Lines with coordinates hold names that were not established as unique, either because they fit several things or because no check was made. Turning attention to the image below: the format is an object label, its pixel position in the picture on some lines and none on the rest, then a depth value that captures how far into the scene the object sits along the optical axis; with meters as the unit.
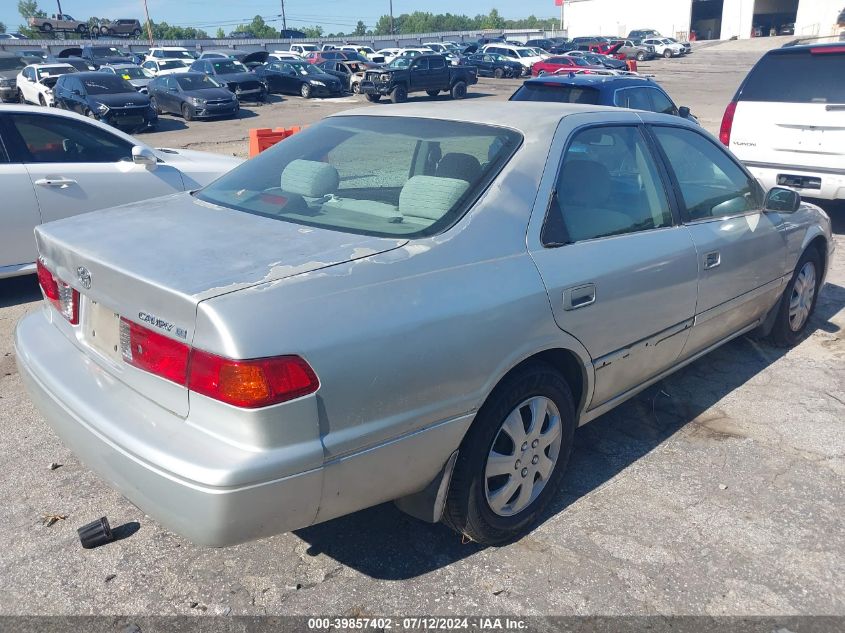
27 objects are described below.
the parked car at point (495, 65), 40.72
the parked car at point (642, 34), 64.44
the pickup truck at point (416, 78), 27.91
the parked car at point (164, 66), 31.23
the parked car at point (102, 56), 38.85
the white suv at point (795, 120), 7.51
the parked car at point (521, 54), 40.75
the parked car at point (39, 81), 23.45
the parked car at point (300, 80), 30.58
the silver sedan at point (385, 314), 2.23
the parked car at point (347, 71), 31.92
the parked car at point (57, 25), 58.97
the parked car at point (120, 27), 59.88
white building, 67.56
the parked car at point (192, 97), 22.41
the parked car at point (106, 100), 18.98
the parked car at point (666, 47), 56.50
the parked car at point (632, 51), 54.12
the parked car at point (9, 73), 26.01
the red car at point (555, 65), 34.97
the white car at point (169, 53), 38.12
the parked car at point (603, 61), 36.41
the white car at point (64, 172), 5.82
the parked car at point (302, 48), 55.44
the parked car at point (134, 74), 27.53
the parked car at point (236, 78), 27.69
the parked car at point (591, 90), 9.47
